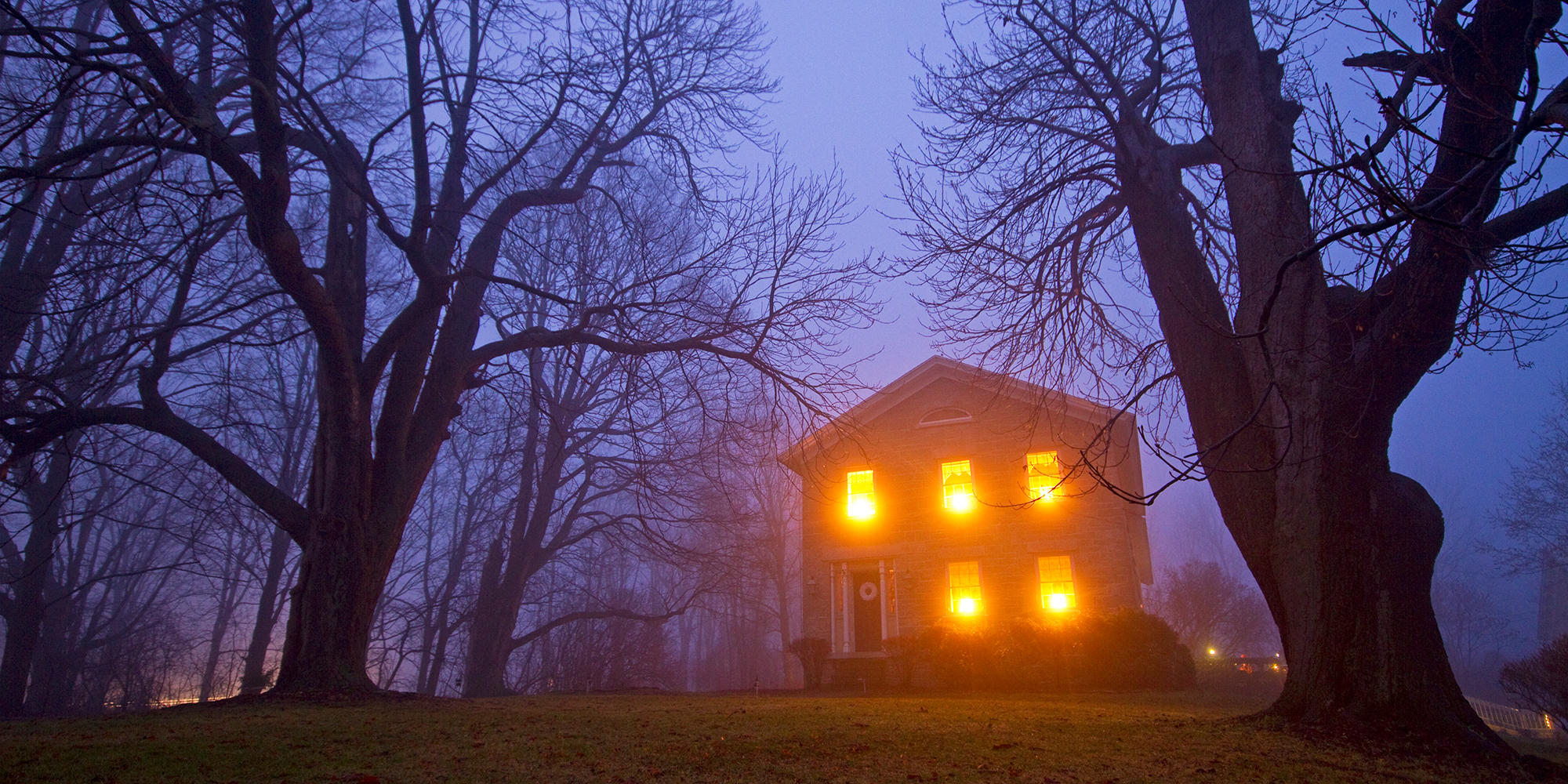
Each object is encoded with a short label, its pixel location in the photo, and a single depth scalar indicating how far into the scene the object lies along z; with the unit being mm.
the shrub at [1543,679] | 7816
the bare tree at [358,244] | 6457
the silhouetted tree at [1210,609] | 39281
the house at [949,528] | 17609
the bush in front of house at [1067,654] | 15508
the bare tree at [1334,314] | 4395
